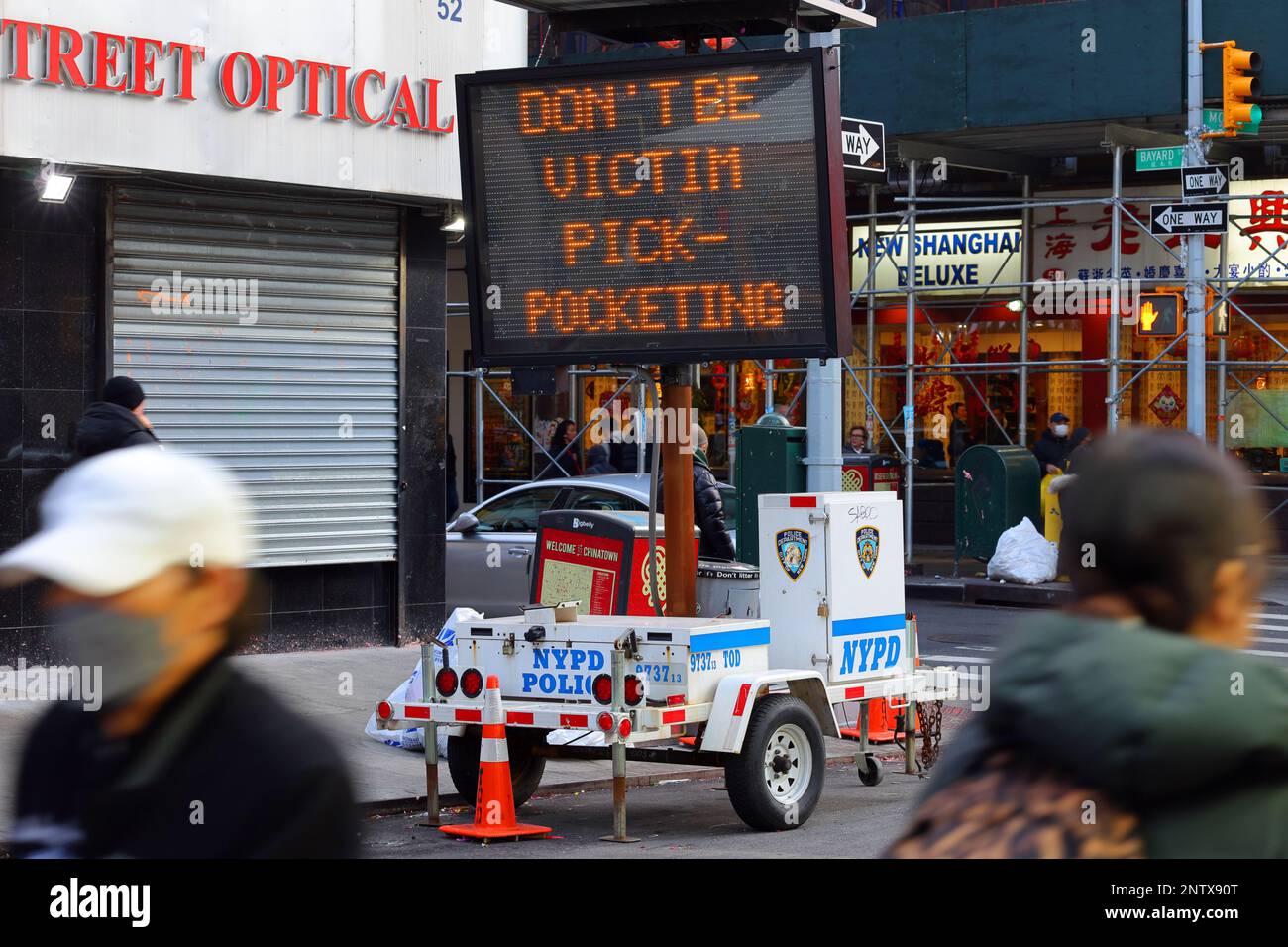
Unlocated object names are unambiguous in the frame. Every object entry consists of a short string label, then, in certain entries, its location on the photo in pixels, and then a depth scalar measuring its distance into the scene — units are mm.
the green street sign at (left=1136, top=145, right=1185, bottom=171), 19109
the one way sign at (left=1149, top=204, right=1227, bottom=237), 18391
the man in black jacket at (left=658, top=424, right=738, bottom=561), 10805
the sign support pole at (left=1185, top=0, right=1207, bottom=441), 19453
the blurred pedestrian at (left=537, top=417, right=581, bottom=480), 25391
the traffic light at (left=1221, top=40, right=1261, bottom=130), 18422
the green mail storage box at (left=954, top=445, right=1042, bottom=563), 21078
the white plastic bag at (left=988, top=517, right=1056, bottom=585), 20469
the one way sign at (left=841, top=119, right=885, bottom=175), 12391
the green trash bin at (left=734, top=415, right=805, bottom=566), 14571
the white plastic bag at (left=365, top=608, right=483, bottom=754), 10070
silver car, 15195
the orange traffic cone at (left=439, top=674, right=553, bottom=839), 8820
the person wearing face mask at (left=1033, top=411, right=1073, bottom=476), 22109
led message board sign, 8844
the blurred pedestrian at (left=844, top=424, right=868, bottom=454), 23578
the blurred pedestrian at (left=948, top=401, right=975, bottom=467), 26734
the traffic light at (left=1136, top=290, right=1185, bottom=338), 24078
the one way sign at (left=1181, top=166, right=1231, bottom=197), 18328
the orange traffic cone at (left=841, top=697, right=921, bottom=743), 11047
